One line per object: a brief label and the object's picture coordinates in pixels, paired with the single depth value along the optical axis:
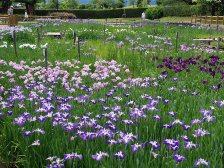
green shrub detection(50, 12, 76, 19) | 44.06
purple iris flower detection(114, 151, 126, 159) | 3.08
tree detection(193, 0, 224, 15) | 42.19
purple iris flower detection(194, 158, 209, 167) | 2.90
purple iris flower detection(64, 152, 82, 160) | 3.17
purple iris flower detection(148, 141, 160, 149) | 3.30
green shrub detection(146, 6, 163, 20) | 53.56
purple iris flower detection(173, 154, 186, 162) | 2.98
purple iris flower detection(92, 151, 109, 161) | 3.08
